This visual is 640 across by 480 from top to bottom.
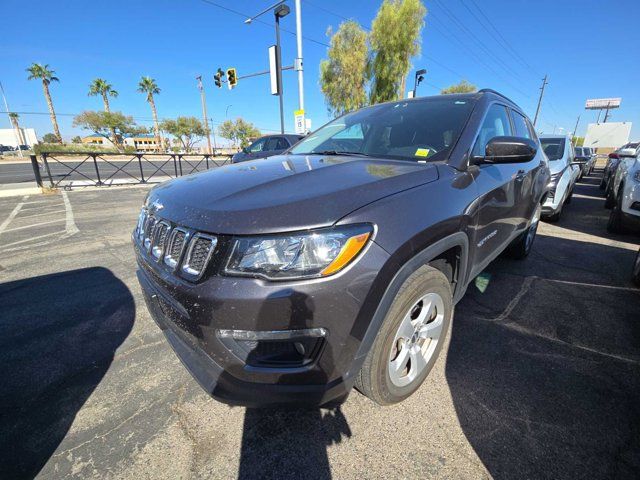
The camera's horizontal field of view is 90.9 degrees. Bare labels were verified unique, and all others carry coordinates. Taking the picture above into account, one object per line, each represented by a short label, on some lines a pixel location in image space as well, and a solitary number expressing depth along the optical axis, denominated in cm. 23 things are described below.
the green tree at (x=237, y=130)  6750
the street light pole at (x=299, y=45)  1394
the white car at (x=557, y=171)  577
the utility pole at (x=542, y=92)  4453
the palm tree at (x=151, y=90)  4822
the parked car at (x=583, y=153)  1457
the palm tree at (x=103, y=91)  4728
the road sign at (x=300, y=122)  1415
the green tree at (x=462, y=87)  3431
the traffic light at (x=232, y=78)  1510
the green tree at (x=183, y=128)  5650
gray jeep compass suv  128
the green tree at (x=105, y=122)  4894
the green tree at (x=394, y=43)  1945
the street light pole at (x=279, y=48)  1146
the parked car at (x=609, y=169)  991
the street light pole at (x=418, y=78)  1969
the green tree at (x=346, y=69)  2052
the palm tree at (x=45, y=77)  4172
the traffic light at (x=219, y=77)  1577
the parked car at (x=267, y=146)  1051
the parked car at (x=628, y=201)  457
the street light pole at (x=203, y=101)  4109
